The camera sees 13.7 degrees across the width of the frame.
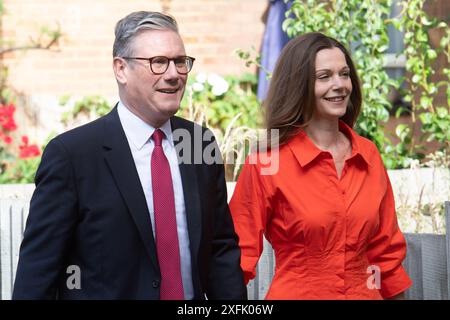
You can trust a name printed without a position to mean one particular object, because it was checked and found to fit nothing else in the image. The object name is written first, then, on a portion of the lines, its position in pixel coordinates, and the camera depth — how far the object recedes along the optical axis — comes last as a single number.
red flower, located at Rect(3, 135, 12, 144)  16.64
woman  6.68
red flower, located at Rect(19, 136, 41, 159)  16.21
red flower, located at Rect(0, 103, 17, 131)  16.53
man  5.56
